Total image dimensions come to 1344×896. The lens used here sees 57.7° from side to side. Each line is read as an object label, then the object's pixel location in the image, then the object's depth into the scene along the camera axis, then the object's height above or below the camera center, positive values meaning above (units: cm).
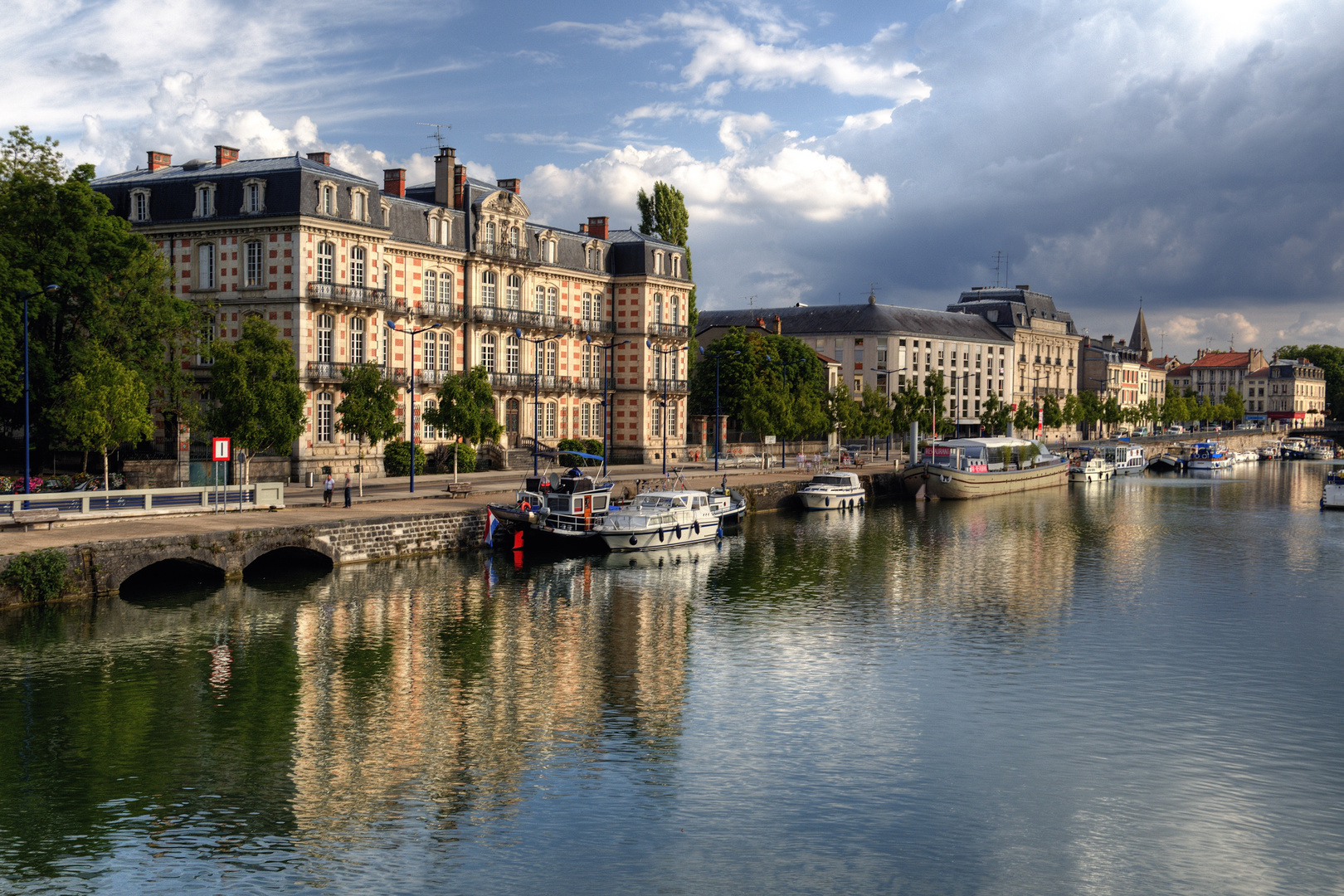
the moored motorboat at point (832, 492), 7919 -460
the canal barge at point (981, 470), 8988 -373
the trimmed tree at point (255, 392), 5769 +131
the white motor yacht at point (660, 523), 5612 -480
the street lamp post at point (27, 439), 4488 -72
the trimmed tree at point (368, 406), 6425 +77
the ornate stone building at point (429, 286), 6906 +873
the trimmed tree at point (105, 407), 5125 +55
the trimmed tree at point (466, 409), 6962 +67
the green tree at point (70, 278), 5816 +687
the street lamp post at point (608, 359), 9269 +474
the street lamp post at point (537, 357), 8352 +448
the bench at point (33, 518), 4259 -346
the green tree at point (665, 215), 10381 +1762
